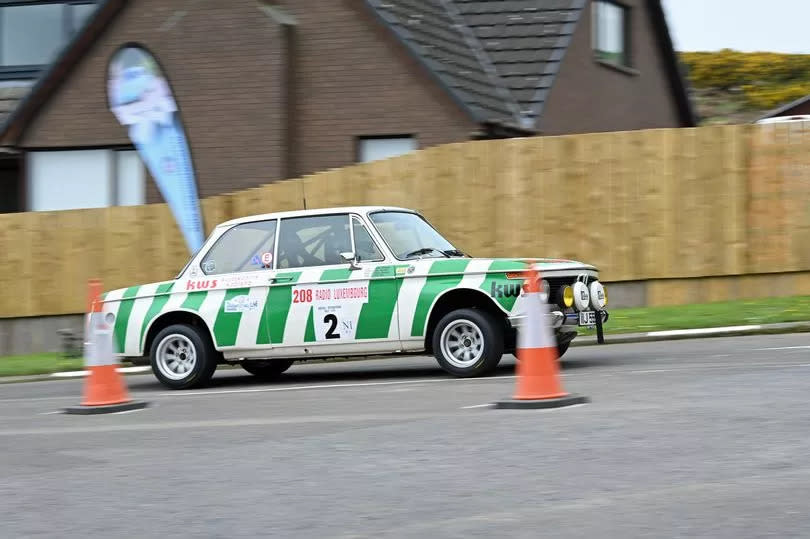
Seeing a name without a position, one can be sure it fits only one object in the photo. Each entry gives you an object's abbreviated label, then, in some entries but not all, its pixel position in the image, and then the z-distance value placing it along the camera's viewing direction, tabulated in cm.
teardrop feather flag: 2394
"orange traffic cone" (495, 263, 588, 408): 946
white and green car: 1235
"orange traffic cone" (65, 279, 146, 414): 1148
